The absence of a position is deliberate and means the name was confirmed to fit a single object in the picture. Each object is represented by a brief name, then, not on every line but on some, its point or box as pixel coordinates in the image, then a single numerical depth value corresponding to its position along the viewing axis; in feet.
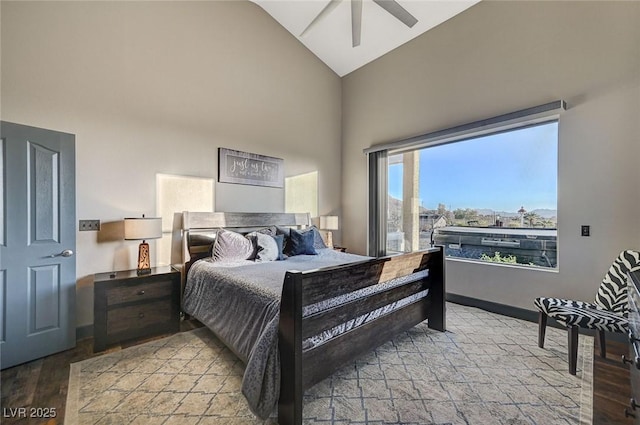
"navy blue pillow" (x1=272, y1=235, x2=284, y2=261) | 11.38
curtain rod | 9.93
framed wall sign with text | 12.43
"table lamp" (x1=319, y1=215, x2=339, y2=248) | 15.85
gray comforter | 5.42
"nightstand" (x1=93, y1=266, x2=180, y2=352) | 8.21
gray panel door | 7.32
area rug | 5.56
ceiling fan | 9.66
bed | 5.34
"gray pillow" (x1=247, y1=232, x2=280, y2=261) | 10.90
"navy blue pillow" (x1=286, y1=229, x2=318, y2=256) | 12.34
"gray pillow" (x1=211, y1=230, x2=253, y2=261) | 10.52
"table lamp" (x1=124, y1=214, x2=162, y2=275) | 9.08
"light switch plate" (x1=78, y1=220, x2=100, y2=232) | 9.07
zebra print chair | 6.98
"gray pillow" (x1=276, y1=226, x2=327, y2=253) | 12.66
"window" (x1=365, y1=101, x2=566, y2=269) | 10.72
